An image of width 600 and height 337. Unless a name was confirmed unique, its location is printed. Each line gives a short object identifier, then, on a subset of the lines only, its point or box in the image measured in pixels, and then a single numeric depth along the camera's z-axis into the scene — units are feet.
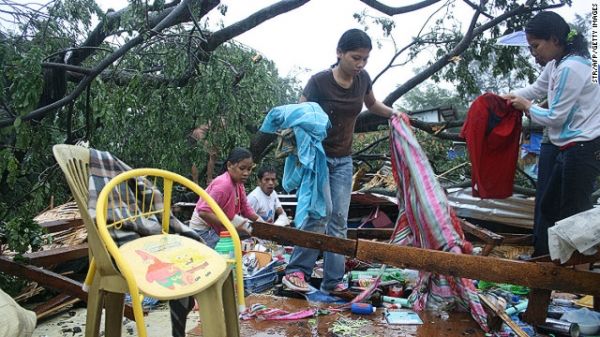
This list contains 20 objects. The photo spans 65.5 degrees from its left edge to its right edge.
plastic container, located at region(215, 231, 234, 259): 11.95
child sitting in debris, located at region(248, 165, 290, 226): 17.10
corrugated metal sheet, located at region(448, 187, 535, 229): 18.22
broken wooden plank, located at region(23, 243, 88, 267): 9.96
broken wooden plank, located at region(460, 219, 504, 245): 10.23
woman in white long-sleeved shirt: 9.11
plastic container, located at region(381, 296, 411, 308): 10.12
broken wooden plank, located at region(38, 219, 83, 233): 13.32
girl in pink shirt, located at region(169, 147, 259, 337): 12.18
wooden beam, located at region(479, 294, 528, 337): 8.24
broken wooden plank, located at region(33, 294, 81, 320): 11.05
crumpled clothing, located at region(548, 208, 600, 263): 7.01
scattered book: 9.10
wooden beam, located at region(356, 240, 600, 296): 7.37
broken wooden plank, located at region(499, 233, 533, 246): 11.59
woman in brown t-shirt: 10.85
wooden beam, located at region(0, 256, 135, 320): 8.94
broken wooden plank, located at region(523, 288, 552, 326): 8.48
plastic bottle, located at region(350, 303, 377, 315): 9.61
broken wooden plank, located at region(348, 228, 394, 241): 12.44
